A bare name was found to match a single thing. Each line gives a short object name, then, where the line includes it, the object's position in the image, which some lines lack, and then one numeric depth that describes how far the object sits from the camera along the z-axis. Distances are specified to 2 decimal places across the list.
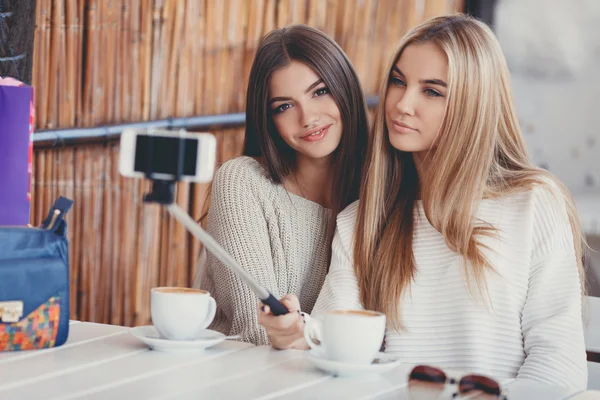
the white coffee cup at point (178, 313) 1.88
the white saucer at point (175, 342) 1.86
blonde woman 2.20
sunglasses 1.60
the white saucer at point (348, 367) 1.74
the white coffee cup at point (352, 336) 1.76
